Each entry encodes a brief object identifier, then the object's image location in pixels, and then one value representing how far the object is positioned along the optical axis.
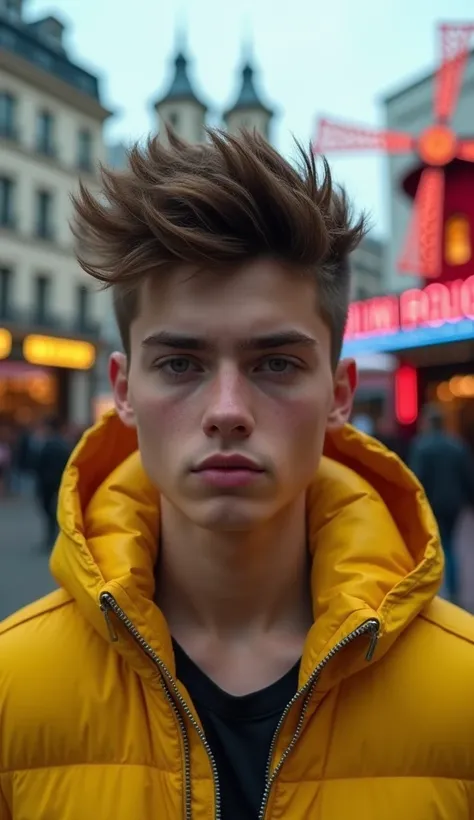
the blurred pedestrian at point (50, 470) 8.51
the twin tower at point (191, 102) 36.69
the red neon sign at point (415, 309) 10.96
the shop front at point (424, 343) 11.17
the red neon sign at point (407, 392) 13.88
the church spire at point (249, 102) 38.50
